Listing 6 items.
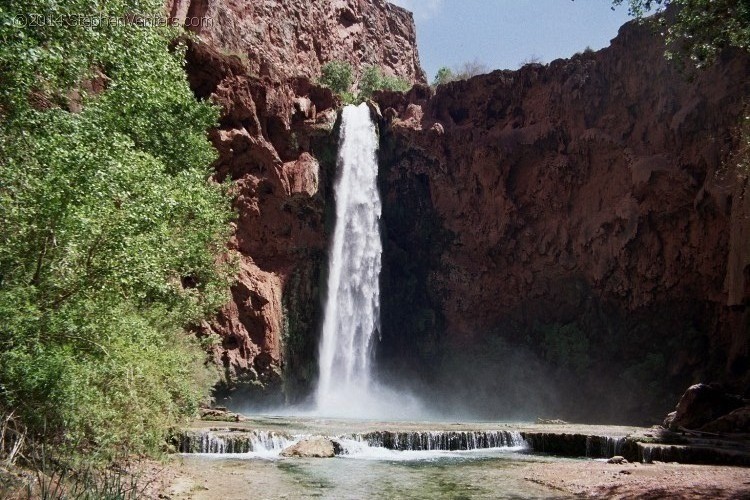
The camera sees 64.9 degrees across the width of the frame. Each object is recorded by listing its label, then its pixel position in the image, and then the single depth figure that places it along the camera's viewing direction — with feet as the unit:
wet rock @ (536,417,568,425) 83.82
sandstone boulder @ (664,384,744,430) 68.64
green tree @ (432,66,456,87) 185.20
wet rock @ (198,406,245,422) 72.28
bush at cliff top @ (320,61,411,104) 149.59
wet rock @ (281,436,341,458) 52.19
